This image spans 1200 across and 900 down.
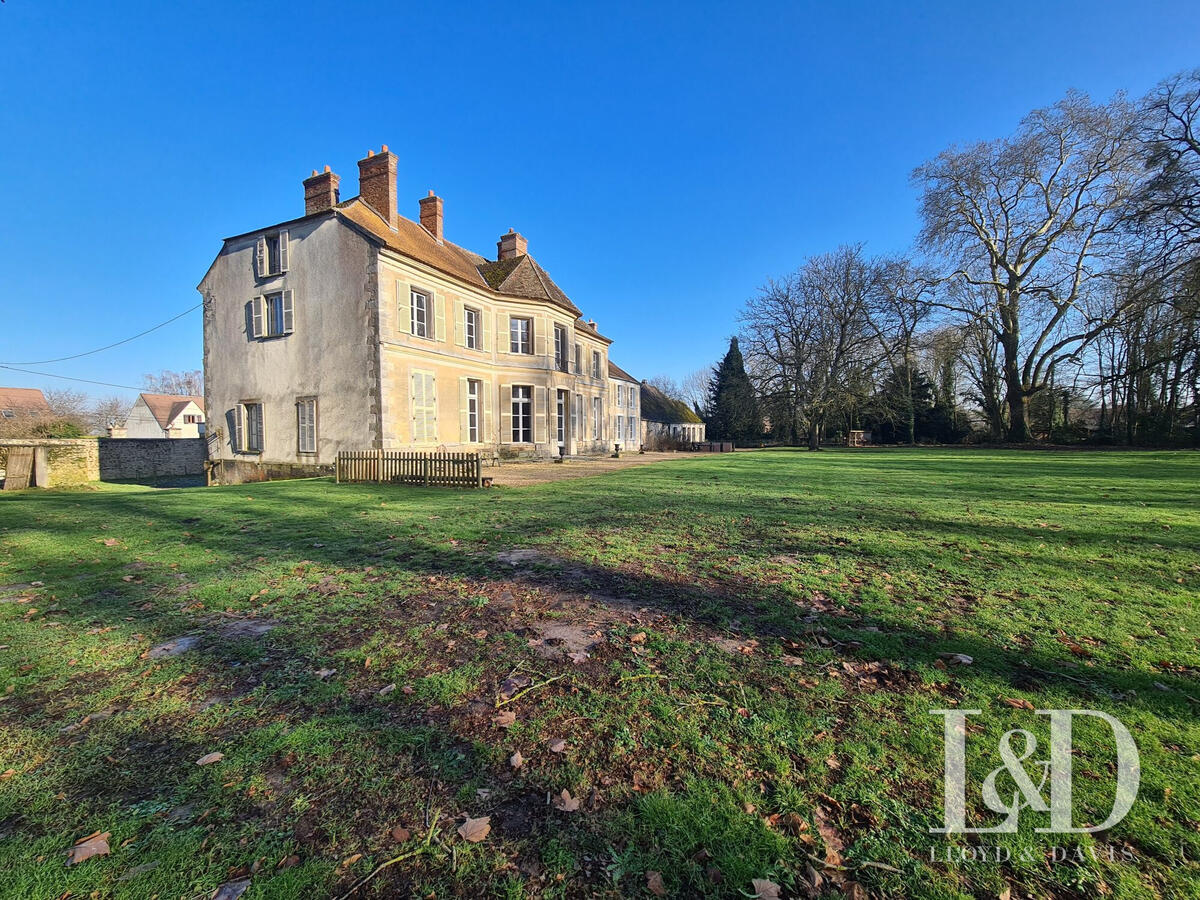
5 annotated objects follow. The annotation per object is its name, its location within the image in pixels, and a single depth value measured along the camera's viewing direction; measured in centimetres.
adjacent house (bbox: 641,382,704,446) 4545
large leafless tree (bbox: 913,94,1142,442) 2609
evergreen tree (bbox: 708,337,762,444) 4222
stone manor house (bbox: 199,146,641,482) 1703
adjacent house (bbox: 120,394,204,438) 5481
